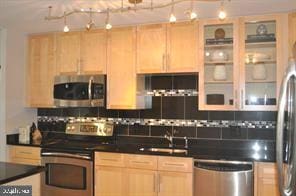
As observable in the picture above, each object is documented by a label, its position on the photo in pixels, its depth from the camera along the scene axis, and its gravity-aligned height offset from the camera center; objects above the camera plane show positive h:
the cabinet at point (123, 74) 3.84 +0.37
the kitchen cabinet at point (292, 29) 3.25 +0.77
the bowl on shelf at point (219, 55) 3.57 +0.55
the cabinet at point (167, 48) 3.62 +0.65
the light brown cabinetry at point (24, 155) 4.00 -0.63
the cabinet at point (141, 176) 3.32 -0.75
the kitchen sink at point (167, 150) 3.57 -0.50
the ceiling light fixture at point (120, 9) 2.87 +0.90
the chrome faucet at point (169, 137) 3.95 -0.39
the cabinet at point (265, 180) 3.07 -0.69
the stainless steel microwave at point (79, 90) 3.94 +0.18
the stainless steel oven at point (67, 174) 3.68 -0.80
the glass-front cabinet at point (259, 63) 3.38 +0.45
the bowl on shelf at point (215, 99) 3.54 +0.07
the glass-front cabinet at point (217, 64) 3.54 +0.46
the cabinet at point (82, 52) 4.01 +0.66
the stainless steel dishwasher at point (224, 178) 3.07 -0.69
